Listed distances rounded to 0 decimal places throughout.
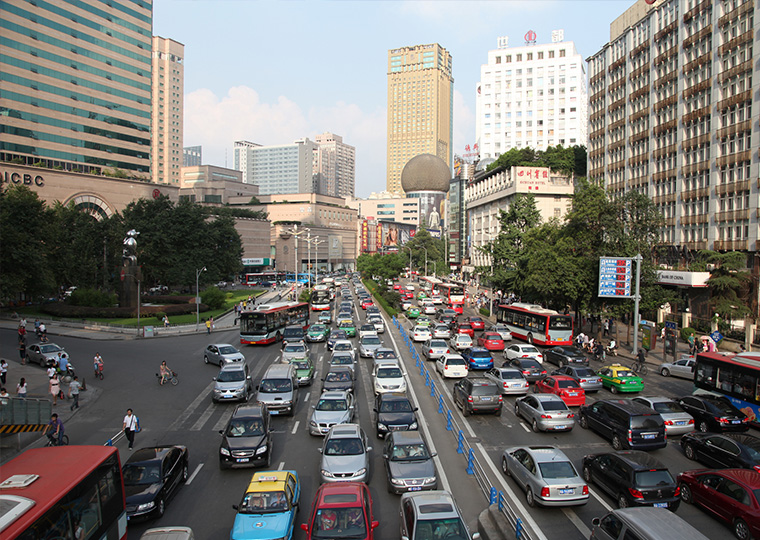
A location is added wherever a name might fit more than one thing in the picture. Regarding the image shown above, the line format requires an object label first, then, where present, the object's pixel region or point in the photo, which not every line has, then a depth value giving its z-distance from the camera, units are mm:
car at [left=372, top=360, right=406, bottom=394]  23703
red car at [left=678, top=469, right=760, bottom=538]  11680
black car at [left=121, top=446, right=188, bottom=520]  12756
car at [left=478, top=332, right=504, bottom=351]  37188
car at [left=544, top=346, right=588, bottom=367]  31127
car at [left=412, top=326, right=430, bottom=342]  40469
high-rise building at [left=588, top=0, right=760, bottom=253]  43031
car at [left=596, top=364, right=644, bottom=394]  25734
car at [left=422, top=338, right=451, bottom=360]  33000
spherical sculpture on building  179750
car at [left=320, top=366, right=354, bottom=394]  23078
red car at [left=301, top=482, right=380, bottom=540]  10539
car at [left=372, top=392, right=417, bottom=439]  17906
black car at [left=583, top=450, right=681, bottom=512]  12547
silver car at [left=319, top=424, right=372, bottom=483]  14174
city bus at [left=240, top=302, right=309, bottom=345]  39781
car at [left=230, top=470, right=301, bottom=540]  10930
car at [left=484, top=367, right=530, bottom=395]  24688
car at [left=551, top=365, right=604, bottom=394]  25672
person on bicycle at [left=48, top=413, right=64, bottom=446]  18500
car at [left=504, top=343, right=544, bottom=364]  31328
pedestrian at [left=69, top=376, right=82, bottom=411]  23723
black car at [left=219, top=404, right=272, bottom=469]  15734
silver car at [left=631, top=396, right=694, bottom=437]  19203
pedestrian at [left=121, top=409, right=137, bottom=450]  17984
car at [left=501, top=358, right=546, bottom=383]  27250
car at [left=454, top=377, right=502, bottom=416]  21219
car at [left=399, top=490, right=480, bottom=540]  10047
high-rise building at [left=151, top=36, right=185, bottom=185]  173875
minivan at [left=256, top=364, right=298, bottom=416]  21500
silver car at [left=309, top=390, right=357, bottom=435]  18719
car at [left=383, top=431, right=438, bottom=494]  13688
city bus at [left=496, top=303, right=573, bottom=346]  37281
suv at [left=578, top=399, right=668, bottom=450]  17000
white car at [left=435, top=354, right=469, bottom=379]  27938
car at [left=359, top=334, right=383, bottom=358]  33959
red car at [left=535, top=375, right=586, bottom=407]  23047
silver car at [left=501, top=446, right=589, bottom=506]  12883
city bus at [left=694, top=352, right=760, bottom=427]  20125
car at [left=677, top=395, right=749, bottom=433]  19312
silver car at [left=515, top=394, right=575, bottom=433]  19109
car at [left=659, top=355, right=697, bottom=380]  29219
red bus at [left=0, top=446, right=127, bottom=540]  7727
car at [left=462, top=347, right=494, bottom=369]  30344
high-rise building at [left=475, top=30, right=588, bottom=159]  109562
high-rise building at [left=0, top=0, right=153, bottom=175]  73625
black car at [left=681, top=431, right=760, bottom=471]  14734
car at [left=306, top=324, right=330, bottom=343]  41062
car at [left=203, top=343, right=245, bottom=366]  31389
